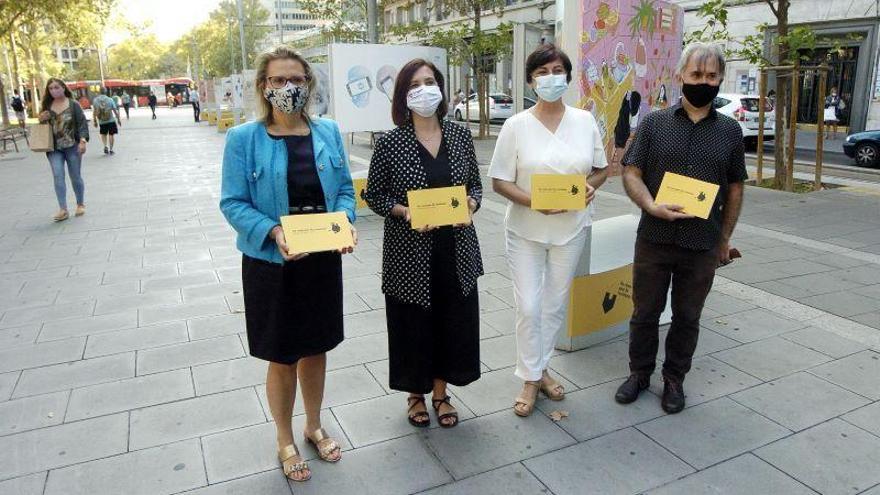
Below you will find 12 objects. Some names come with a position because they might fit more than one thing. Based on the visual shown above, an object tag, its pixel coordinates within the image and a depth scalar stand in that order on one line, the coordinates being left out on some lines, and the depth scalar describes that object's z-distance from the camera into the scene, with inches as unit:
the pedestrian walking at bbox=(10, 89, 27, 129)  1096.0
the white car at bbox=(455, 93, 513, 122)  1018.1
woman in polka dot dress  115.0
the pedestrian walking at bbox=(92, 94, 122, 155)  646.0
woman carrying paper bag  313.1
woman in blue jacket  101.0
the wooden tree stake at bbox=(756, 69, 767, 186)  388.9
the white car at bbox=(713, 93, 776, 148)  655.8
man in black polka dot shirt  122.0
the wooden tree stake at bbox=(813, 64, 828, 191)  384.8
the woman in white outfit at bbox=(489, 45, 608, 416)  124.4
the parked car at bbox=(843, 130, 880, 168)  505.7
